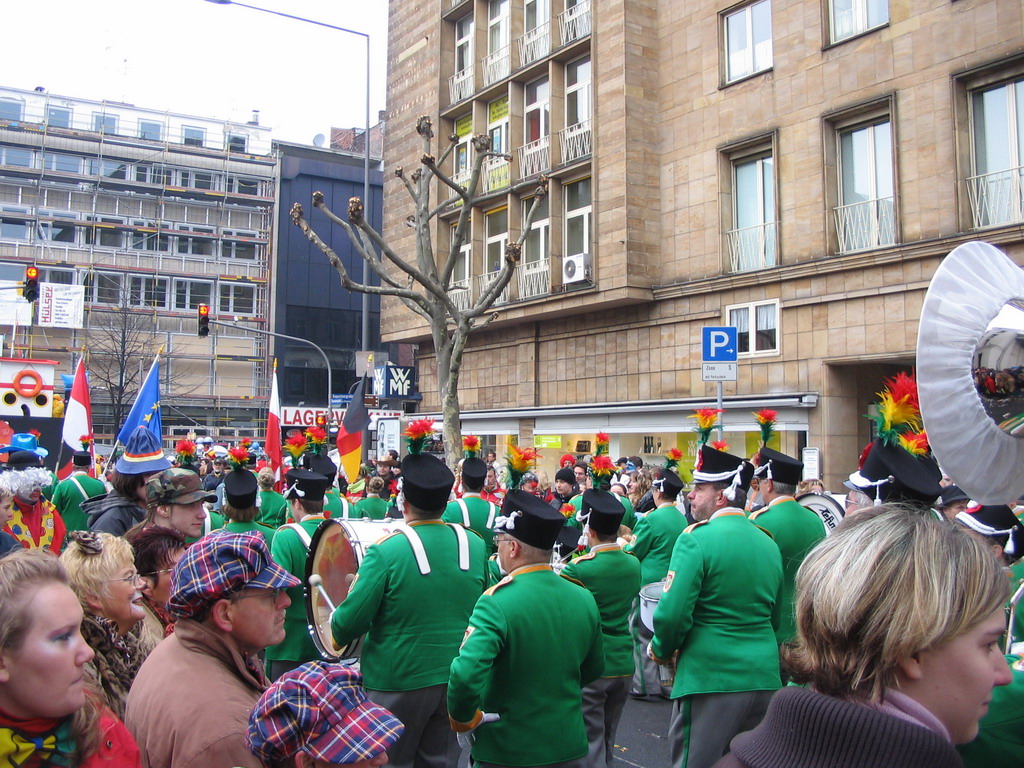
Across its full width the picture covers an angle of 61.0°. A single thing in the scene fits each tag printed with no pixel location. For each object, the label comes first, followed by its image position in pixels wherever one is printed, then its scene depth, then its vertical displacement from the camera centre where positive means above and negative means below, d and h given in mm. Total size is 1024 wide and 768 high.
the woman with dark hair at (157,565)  4137 -634
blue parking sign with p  10266 +1024
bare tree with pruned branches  15055 +2774
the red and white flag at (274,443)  11920 -136
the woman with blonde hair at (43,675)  2230 -626
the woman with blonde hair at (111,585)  3418 -625
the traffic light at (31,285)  20766 +3662
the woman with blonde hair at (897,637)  1713 -424
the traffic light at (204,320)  25016 +3313
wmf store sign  28906 +1682
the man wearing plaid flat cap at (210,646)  2527 -678
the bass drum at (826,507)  7566 -665
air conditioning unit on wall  21578 +4089
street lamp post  19609 +7066
